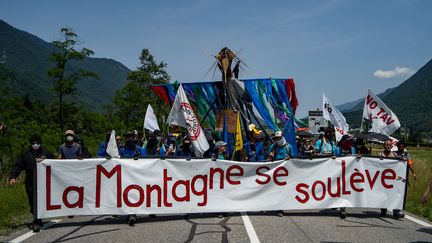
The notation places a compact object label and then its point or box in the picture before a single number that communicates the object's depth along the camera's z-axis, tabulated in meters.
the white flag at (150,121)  15.40
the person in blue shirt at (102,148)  10.41
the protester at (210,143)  10.52
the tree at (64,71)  22.88
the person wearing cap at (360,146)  9.51
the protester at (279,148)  9.00
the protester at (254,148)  9.84
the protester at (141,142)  13.14
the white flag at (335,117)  14.06
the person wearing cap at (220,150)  8.79
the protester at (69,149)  8.60
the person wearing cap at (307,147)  16.31
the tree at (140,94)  28.75
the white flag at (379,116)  10.24
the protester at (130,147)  9.30
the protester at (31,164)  7.29
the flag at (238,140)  9.99
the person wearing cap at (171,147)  12.89
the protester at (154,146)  12.23
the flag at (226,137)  11.26
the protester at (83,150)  10.31
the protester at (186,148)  9.91
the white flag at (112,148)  7.88
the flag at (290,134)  9.88
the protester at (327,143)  10.25
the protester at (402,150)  8.67
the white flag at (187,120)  9.51
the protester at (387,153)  8.37
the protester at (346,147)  8.96
